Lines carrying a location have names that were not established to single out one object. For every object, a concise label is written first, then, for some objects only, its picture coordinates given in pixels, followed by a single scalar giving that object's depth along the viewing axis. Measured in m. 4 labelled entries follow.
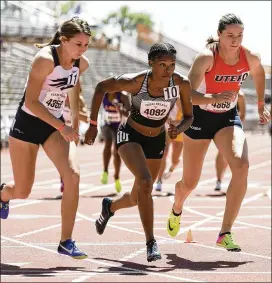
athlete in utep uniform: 12.52
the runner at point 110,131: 27.93
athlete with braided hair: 11.78
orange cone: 22.06
